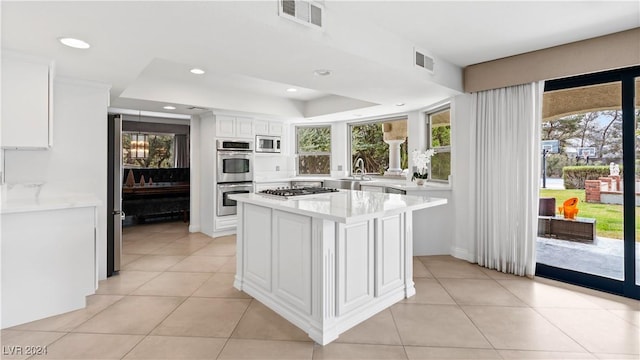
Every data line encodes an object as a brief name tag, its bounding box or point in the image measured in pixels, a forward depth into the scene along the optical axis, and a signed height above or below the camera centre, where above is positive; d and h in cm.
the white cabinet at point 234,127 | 524 +88
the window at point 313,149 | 645 +59
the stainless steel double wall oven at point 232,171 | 527 +12
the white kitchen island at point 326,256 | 217 -62
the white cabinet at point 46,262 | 231 -66
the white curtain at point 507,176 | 332 +3
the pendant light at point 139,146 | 701 +70
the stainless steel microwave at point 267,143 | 583 +65
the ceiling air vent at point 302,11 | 207 +113
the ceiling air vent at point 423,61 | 312 +119
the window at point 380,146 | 545 +59
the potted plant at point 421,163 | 441 +22
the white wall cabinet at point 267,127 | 575 +95
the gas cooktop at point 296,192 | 279 -14
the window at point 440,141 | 449 +55
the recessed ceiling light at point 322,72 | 293 +100
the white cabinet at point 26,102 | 243 +60
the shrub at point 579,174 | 308 +5
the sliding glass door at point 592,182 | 287 -4
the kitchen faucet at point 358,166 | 603 +24
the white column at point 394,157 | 545 +36
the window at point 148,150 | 705 +63
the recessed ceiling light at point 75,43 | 217 +94
